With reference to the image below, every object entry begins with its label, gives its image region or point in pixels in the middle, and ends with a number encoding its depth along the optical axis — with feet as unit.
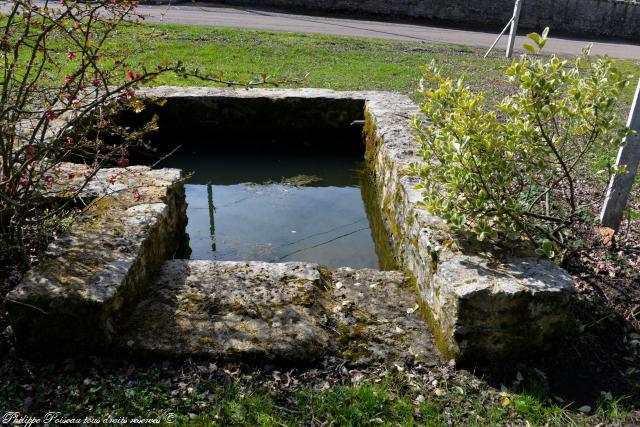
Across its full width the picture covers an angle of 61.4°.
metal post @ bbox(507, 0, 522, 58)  41.32
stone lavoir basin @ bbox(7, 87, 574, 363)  9.45
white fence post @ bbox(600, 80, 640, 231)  13.60
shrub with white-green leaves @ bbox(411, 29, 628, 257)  10.37
